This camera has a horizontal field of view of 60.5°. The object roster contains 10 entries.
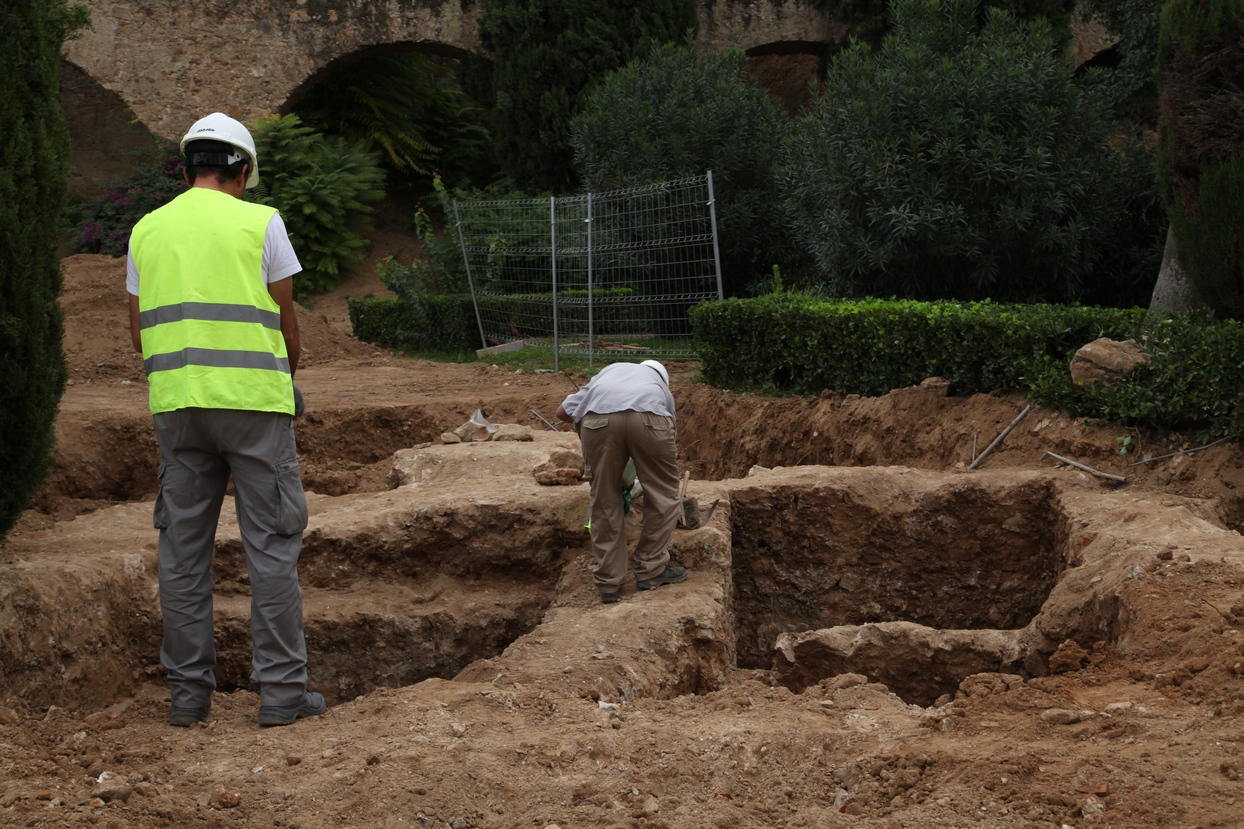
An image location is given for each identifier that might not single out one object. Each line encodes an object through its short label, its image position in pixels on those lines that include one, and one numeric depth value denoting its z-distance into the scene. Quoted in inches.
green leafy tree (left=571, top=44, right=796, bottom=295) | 524.7
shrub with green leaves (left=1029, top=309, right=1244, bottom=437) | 249.4
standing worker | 150.6
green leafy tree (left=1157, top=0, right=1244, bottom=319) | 267.1
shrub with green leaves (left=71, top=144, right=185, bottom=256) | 743.1
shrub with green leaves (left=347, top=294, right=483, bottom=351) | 590.9
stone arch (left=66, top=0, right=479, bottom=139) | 741.9
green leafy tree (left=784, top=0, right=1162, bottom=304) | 369.1
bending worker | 205.8
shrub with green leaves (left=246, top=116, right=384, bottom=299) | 746.8
